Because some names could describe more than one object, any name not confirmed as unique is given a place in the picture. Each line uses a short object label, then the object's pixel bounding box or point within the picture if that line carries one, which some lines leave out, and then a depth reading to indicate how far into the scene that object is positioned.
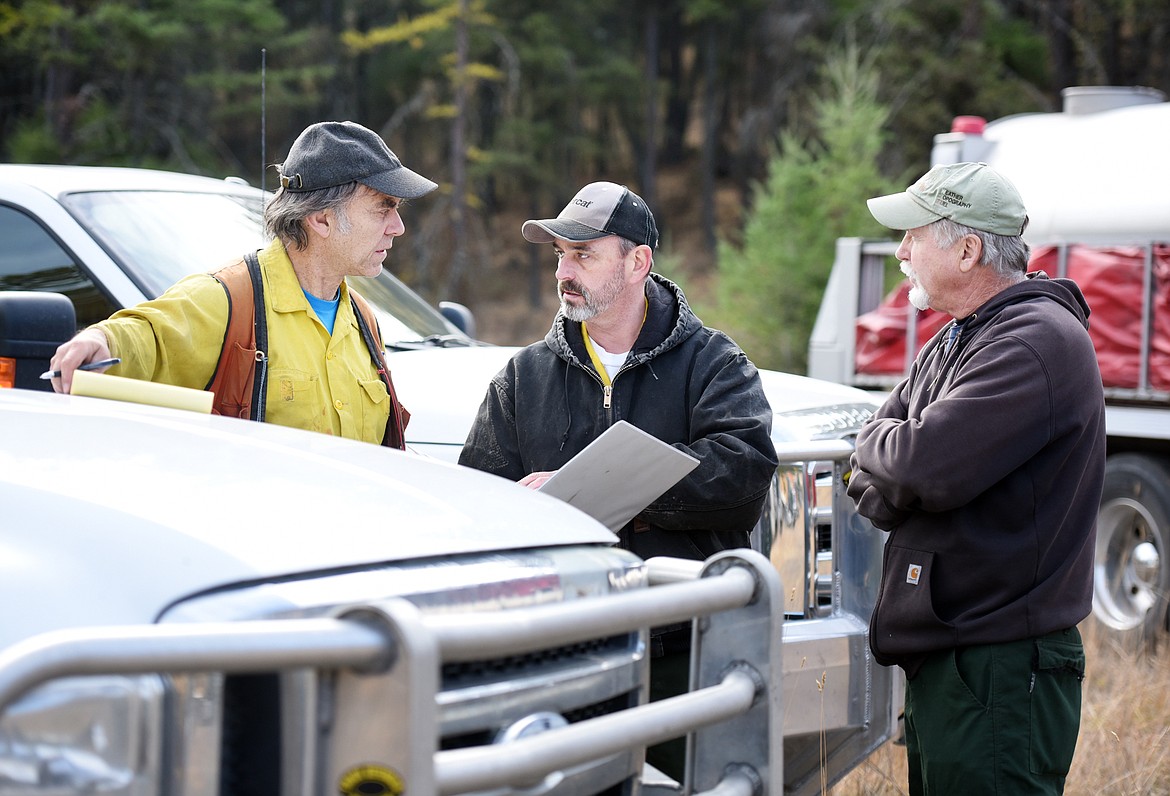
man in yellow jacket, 3.14
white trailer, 7.59
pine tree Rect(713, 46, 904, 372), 18.89
